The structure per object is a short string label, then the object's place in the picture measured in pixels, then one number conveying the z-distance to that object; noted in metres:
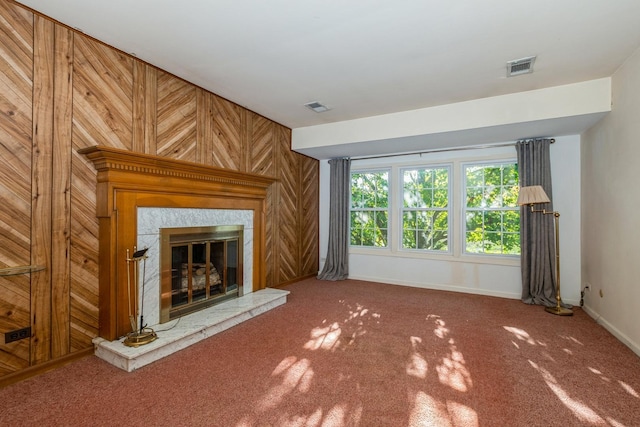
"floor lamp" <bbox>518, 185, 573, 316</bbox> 3.72
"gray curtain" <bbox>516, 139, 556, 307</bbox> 4.09
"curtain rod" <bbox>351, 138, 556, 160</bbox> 4.42
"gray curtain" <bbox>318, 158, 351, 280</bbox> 5.57
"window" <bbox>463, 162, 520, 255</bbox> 4.57
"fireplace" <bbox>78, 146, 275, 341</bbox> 2.50
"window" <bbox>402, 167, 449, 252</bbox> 5.04
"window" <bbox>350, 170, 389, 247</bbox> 5.53
